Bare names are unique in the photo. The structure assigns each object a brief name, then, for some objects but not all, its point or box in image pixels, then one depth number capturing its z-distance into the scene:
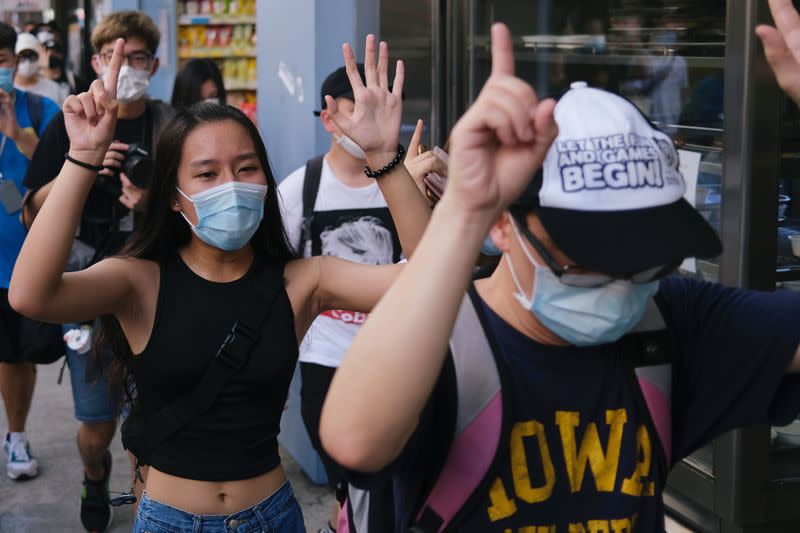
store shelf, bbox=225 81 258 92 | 10.13
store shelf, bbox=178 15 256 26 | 10.12
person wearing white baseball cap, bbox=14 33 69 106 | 8.75
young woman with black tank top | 2.60
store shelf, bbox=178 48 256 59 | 10.15
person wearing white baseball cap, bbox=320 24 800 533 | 1.47
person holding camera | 4.21
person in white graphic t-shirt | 4.48
